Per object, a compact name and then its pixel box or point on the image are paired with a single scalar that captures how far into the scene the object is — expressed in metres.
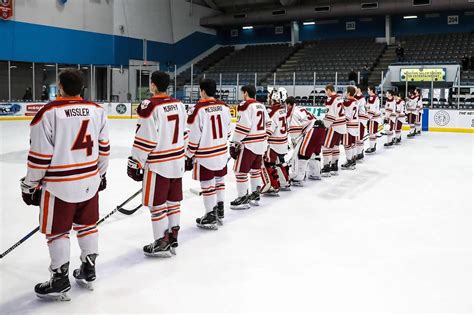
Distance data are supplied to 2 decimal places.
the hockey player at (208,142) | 4.06
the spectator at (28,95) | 19.17
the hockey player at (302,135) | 6.27
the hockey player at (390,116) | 11.39
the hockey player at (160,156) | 3.33
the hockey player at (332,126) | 7.29
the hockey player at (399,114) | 11.73
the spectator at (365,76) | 19.67
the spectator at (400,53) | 21.22
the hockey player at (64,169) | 2.68
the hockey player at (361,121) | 8.68
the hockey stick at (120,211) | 3.29
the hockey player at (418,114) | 13.23
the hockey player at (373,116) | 9.95
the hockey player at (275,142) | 5.63
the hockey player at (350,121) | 7.84
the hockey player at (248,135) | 4.81
